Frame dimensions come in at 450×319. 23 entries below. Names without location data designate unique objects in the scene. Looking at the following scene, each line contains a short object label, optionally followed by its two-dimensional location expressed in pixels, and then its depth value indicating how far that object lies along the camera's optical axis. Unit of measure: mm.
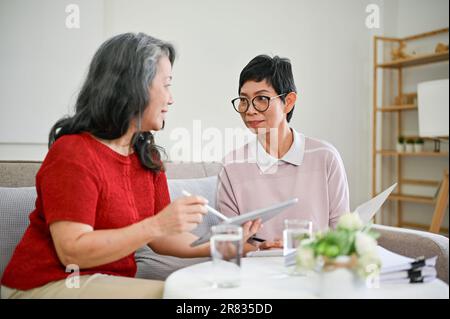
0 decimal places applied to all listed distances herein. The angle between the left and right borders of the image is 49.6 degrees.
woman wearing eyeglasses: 1764
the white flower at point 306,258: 1032
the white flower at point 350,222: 1053
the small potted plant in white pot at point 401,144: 4133
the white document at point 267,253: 1441
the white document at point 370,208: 1283
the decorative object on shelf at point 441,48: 3730
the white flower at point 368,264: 1002
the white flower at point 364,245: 998
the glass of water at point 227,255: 1097
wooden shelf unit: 3934
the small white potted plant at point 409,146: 4074
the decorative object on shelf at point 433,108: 3354
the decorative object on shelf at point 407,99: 4141
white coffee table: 1062
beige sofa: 1538
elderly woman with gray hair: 1185
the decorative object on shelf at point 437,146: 3974
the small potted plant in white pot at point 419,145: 4035
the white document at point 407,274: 1146
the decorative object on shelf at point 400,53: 4098
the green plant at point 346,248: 1003
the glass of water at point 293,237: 1225
